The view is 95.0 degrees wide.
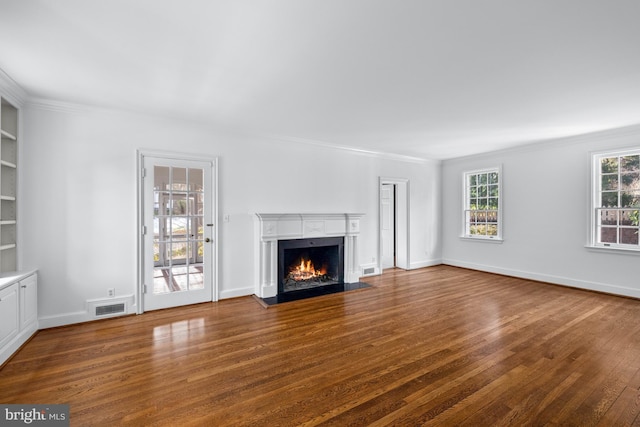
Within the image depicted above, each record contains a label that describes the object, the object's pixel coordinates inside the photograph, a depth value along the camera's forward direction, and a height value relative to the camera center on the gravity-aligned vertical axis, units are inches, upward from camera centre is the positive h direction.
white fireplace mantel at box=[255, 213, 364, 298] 177.8 -14.2
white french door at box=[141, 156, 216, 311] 152.5 -11.2
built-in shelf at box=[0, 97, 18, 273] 119.9 +11.8
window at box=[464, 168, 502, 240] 241.6 +7.2
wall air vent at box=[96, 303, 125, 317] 140.6 -47.5
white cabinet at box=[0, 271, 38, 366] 101.1 -37.6
